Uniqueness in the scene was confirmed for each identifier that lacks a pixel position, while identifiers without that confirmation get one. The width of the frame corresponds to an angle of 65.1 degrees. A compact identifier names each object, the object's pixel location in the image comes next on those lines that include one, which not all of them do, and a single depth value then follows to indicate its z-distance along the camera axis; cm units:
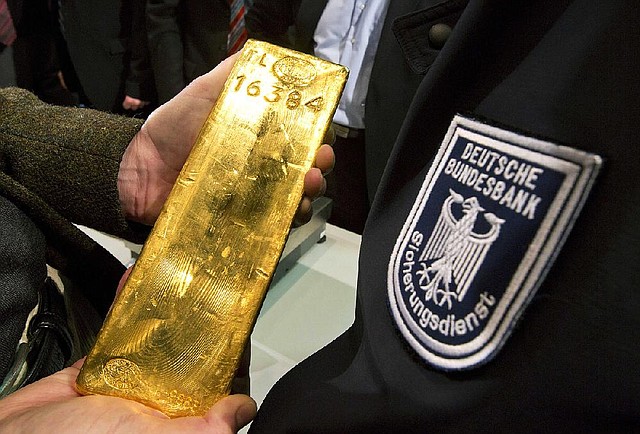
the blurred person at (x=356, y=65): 77
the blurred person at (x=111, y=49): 148
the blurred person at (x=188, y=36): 123
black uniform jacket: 19
